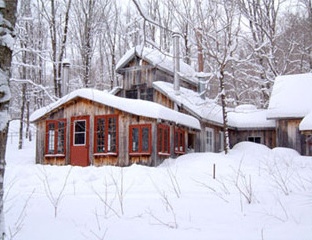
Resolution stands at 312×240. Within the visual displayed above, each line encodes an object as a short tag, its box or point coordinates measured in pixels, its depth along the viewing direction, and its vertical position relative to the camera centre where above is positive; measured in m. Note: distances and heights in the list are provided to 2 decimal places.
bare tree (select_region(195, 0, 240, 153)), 17.61 +5.86
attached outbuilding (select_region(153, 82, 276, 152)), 19.69 +1.69
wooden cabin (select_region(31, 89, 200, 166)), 15.80 +0.82
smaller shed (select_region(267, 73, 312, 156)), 18.69 +1.73
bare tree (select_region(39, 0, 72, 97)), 27.17 +9.41
